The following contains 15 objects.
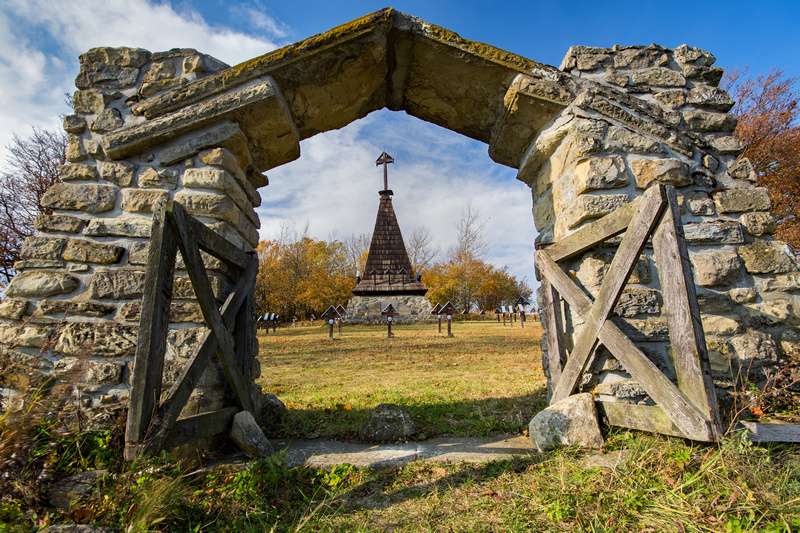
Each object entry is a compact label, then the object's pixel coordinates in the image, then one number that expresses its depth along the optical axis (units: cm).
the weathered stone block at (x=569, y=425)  257
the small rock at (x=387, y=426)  320
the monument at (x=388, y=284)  2192
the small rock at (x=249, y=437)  273
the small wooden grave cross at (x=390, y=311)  1887
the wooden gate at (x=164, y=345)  213
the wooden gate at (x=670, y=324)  212
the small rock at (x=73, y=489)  183
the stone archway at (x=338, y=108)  278
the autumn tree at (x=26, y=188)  1154
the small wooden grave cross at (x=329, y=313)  1920
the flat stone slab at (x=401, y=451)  269
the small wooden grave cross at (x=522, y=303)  2422
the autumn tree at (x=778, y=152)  1055
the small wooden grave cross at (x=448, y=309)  1825
